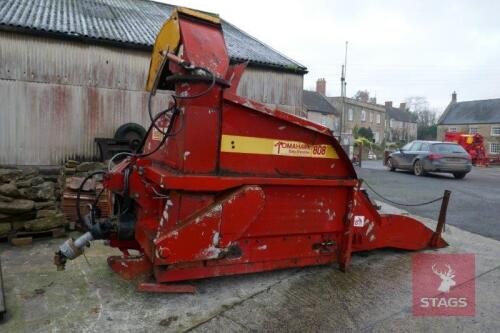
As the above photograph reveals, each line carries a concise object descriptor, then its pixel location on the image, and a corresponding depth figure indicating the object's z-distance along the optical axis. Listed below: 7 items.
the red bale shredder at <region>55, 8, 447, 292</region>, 2.95
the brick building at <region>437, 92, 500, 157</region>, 40.03
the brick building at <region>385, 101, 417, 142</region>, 54.97
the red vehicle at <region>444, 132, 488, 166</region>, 22.78
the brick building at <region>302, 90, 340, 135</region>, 40.09
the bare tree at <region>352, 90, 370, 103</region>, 61.06
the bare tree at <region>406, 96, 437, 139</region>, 67.06
